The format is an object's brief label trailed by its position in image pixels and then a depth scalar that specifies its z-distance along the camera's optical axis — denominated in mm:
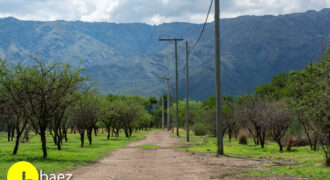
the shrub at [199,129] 61378
